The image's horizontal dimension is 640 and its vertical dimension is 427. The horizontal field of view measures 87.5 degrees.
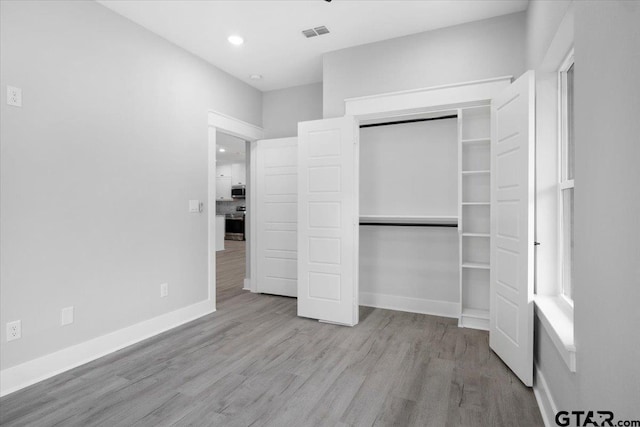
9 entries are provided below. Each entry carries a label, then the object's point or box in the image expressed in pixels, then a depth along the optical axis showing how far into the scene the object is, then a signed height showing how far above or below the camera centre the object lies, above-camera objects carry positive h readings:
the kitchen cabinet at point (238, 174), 11.46 +1.40
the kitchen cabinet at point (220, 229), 9.74 -0.45
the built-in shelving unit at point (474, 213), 3.35 +0.03
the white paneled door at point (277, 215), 4.65 +0.00
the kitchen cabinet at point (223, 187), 11.62 +0.96
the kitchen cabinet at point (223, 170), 11.68 +1.57
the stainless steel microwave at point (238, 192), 11.05 +0.76
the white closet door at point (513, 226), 2.29 -0.07
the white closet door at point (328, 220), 3.47 -0.05
